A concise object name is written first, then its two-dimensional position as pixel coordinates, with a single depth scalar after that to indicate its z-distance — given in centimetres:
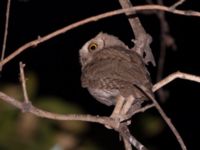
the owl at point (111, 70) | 734
